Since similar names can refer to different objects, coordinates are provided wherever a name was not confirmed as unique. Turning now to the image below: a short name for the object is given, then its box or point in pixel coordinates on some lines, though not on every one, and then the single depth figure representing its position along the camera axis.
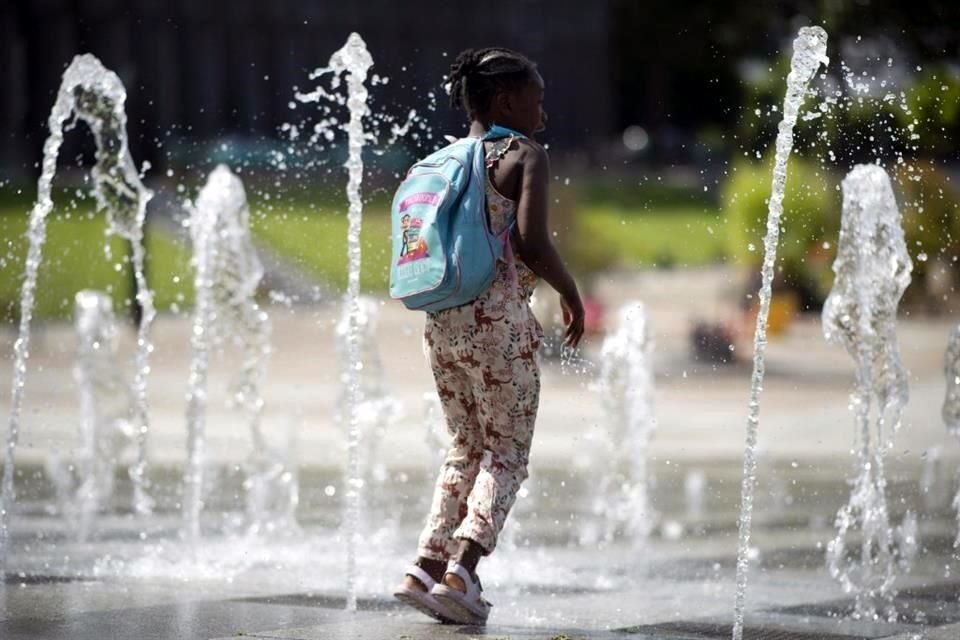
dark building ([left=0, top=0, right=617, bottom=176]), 97.19
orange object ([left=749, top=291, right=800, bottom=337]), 41.25
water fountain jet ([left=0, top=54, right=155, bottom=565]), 13.55
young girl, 9.62
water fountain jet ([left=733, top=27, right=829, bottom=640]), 9.93
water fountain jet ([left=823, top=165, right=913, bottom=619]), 13.59
